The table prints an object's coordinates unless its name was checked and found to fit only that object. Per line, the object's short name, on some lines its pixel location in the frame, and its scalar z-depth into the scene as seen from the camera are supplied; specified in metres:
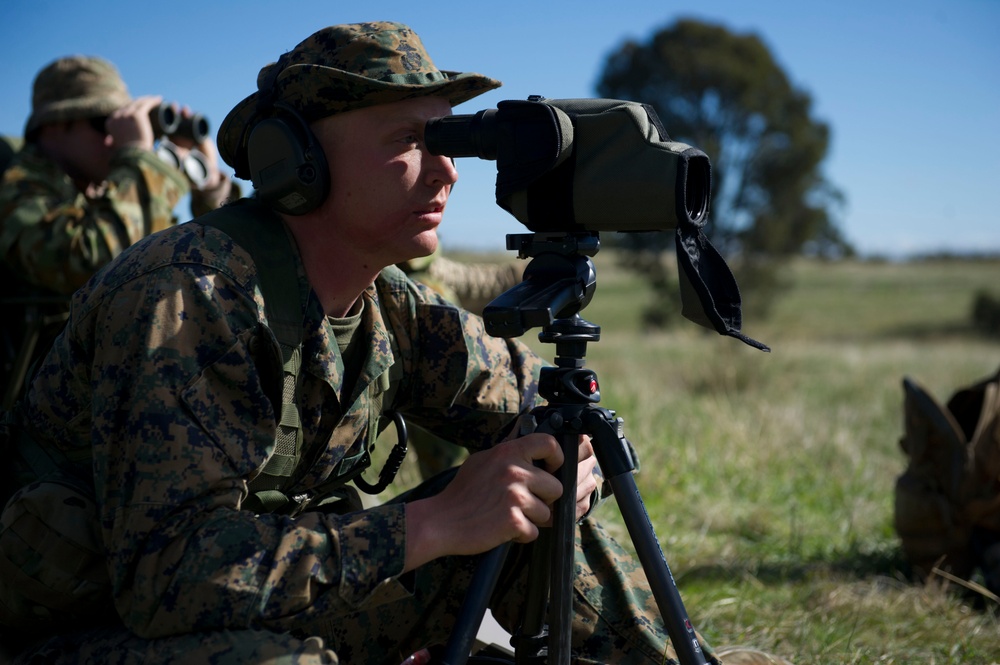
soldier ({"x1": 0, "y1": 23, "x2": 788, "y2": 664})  1.85
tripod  2.05
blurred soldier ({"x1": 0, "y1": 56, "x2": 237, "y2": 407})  4.14
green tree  29.23
